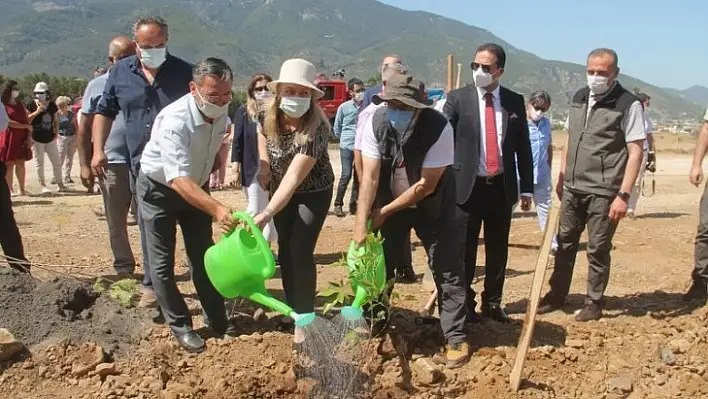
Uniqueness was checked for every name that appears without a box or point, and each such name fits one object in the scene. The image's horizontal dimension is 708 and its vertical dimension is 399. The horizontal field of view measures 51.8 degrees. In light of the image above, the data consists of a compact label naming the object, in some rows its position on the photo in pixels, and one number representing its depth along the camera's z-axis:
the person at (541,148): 7.62
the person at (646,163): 9.31
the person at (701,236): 5.49
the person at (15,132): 9.46
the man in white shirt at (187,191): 4.03
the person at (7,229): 5.22
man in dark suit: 4.86
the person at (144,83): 4.82
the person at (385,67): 5.20
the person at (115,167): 5.49
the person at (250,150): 6.01
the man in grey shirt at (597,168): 4.98
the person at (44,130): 11.39
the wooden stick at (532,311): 4.02
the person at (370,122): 4.28
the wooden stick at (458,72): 7.37
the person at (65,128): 12.91
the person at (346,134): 9.50
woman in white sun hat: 4.06
